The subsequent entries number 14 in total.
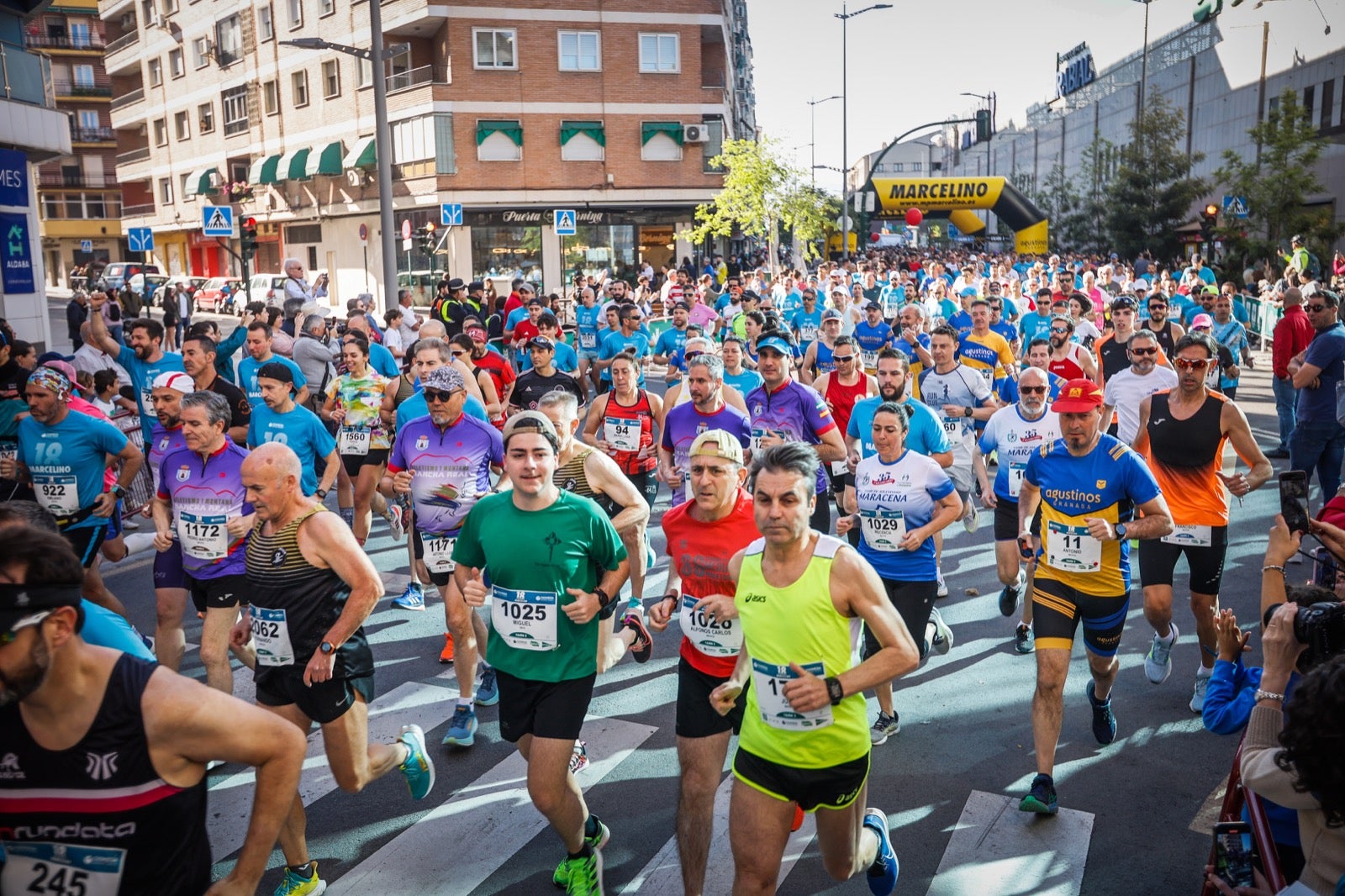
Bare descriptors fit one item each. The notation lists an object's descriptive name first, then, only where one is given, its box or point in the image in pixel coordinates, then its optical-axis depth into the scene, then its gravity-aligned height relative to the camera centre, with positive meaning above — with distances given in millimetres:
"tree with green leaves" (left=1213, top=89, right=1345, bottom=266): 28703 +1926
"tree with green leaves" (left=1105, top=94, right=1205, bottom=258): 38031 +2633
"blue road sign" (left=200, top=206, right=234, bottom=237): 21172 +1209
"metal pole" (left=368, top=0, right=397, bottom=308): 17891 +1993
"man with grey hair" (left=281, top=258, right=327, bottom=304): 16391 -40
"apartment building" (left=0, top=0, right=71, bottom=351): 17719 +2247
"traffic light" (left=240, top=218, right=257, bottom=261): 24125 +1090
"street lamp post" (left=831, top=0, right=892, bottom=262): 39188 +6029
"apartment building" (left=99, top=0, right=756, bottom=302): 39312 +5624
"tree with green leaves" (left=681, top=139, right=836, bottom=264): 36688 +2517
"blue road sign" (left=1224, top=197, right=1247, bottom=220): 27906 +1384
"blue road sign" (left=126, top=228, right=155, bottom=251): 23592 +996
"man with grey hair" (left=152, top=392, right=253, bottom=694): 6020 -1292
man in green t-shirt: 4520 -1366
